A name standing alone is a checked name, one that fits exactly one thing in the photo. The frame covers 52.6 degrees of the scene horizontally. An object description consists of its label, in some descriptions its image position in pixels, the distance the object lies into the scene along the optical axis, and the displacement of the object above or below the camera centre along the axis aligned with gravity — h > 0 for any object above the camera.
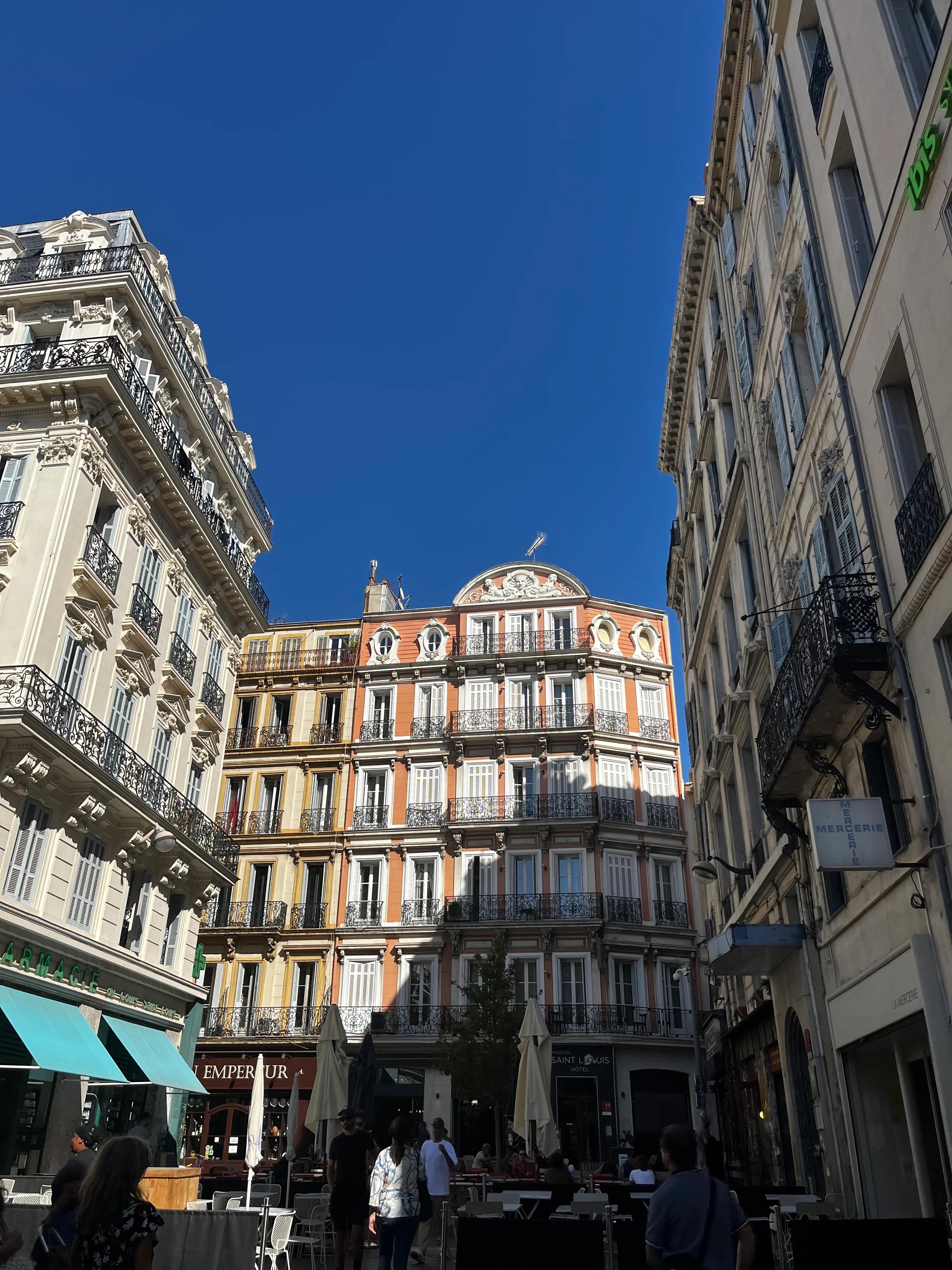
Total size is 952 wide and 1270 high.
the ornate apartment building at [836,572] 10.08 +7.28
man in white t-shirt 11.20 +0.20
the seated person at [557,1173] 14.52 +0.15
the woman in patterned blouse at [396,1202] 8.36 -0.15
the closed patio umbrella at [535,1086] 17.48 +1.58
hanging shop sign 10.28 +3.33
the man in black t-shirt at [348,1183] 9.23 -0.01
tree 26.72 +3.38
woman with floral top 4.41 -0.17
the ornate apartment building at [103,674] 17.42 +9.54
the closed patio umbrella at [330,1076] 18.89 +1.85
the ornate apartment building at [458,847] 31.44 +10.44
